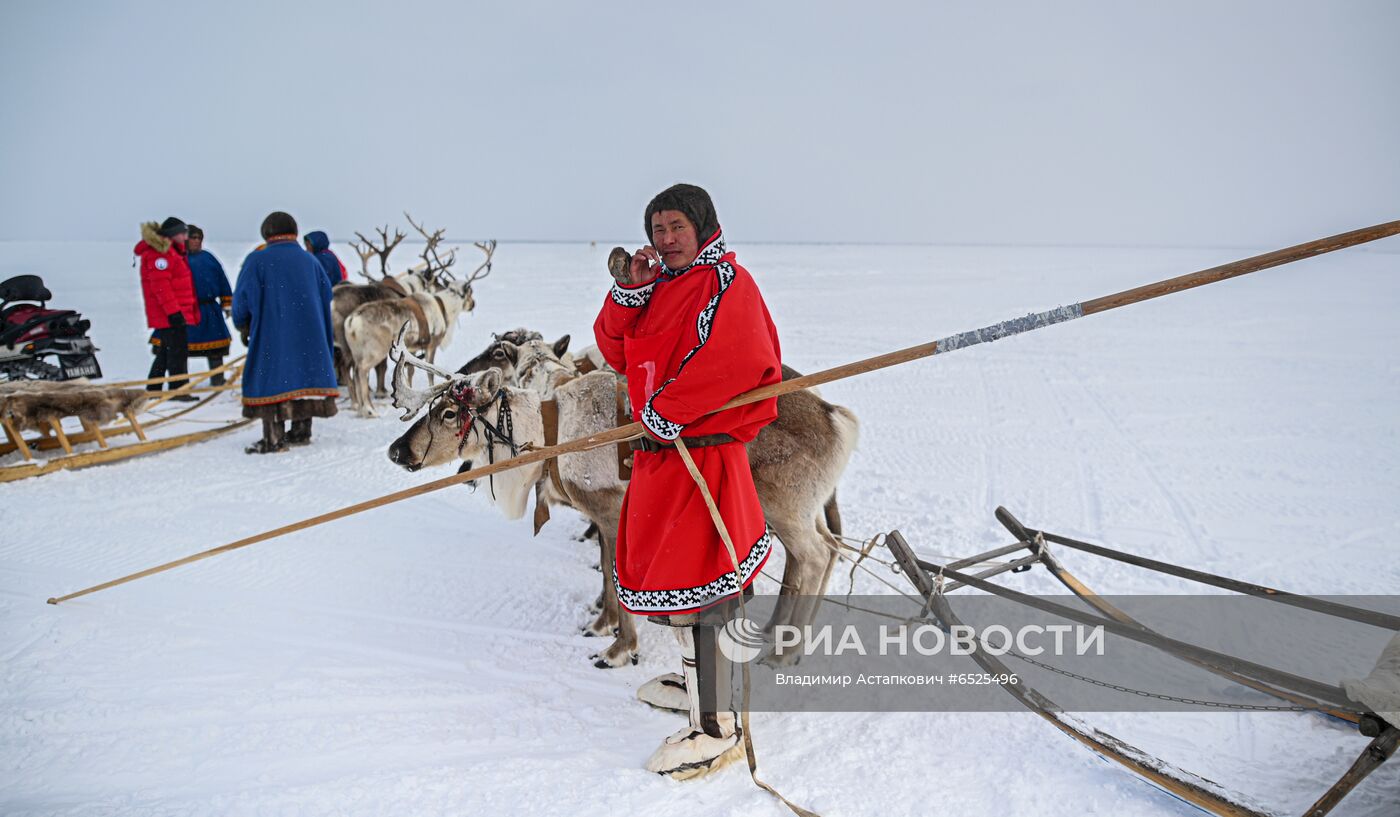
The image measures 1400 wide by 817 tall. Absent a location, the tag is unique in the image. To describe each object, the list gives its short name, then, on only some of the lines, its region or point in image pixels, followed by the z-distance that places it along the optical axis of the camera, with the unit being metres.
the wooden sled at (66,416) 5.76
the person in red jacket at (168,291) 7.84
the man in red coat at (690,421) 2.26
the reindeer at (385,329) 8.23
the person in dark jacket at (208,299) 8.48
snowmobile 7.09
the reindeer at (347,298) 8.65
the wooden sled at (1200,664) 1.95
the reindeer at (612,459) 3.39
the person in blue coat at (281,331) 6.61
